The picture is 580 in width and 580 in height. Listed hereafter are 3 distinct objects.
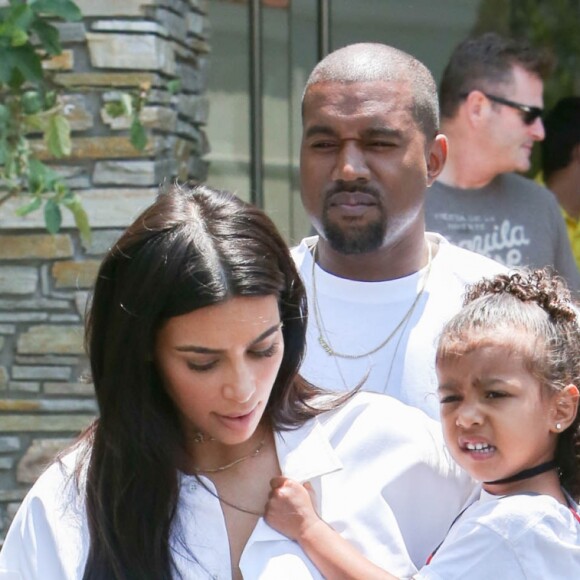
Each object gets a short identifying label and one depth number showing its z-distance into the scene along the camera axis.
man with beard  6.17
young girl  4.43
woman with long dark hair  4.54
